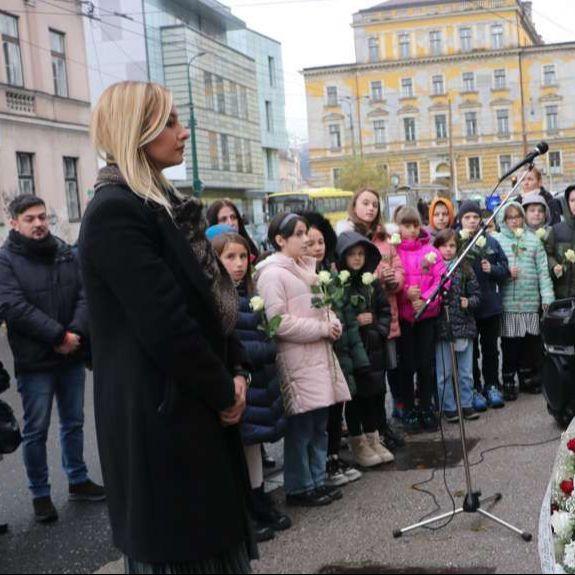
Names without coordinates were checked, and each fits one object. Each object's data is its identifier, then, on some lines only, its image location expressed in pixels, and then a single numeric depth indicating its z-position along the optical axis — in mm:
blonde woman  2191
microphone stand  4145
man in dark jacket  4875
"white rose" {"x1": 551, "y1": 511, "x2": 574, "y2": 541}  3322
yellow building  63562
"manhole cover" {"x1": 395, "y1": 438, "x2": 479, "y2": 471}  5531
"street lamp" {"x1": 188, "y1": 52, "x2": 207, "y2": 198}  29688
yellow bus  43159
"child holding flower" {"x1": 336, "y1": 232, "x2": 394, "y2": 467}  5660
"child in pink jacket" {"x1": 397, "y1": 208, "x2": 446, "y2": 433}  6500
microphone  4336
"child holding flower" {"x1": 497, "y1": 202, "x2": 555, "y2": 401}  7301
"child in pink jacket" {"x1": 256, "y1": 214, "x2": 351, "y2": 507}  4832
